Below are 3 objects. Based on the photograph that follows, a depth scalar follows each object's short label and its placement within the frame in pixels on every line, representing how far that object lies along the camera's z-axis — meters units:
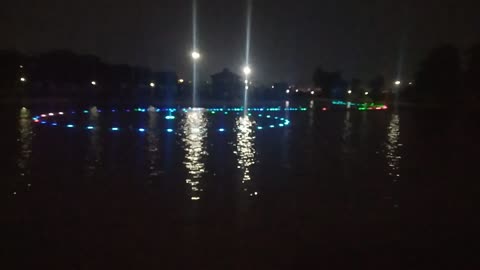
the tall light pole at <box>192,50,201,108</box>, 38.78
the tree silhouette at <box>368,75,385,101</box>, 74.13
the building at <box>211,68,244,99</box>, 51.12
